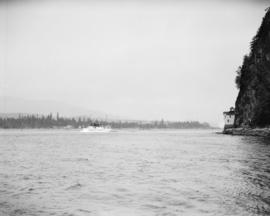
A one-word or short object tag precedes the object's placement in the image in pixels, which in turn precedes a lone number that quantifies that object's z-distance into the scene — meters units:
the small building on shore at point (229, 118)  120.12
